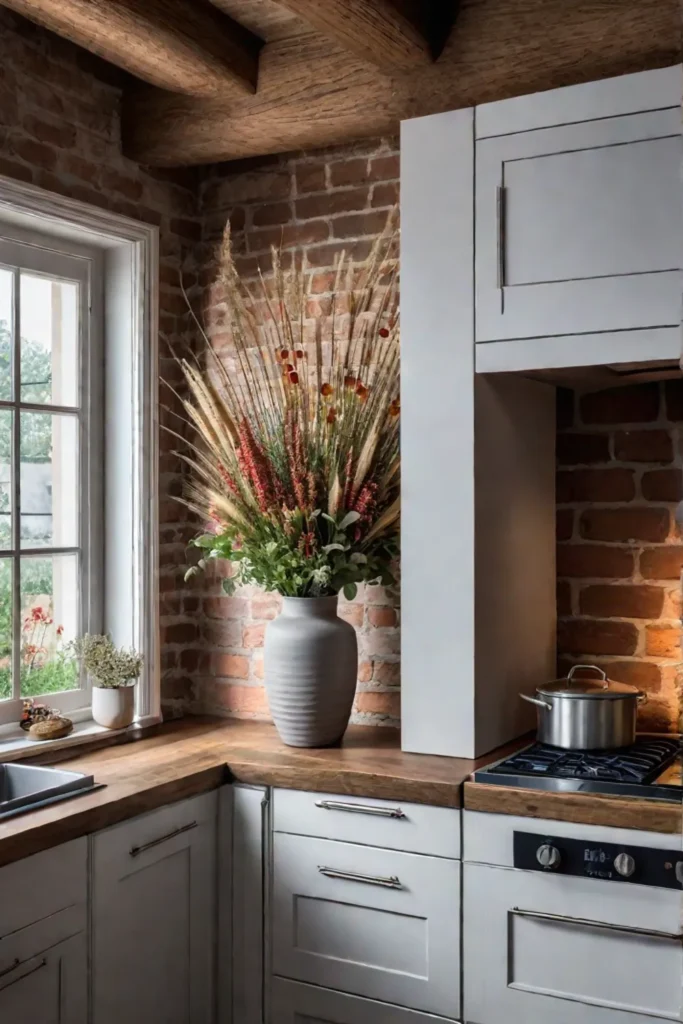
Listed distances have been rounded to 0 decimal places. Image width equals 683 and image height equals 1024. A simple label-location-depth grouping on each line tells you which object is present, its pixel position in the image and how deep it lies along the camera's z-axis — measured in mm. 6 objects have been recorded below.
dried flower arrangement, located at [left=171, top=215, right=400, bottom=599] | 3014
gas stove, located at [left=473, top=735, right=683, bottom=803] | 2463
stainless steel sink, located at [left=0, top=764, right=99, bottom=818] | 2484
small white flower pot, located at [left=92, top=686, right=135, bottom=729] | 3281
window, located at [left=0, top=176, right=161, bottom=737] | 3193
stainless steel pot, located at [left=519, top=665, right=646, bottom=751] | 2789
